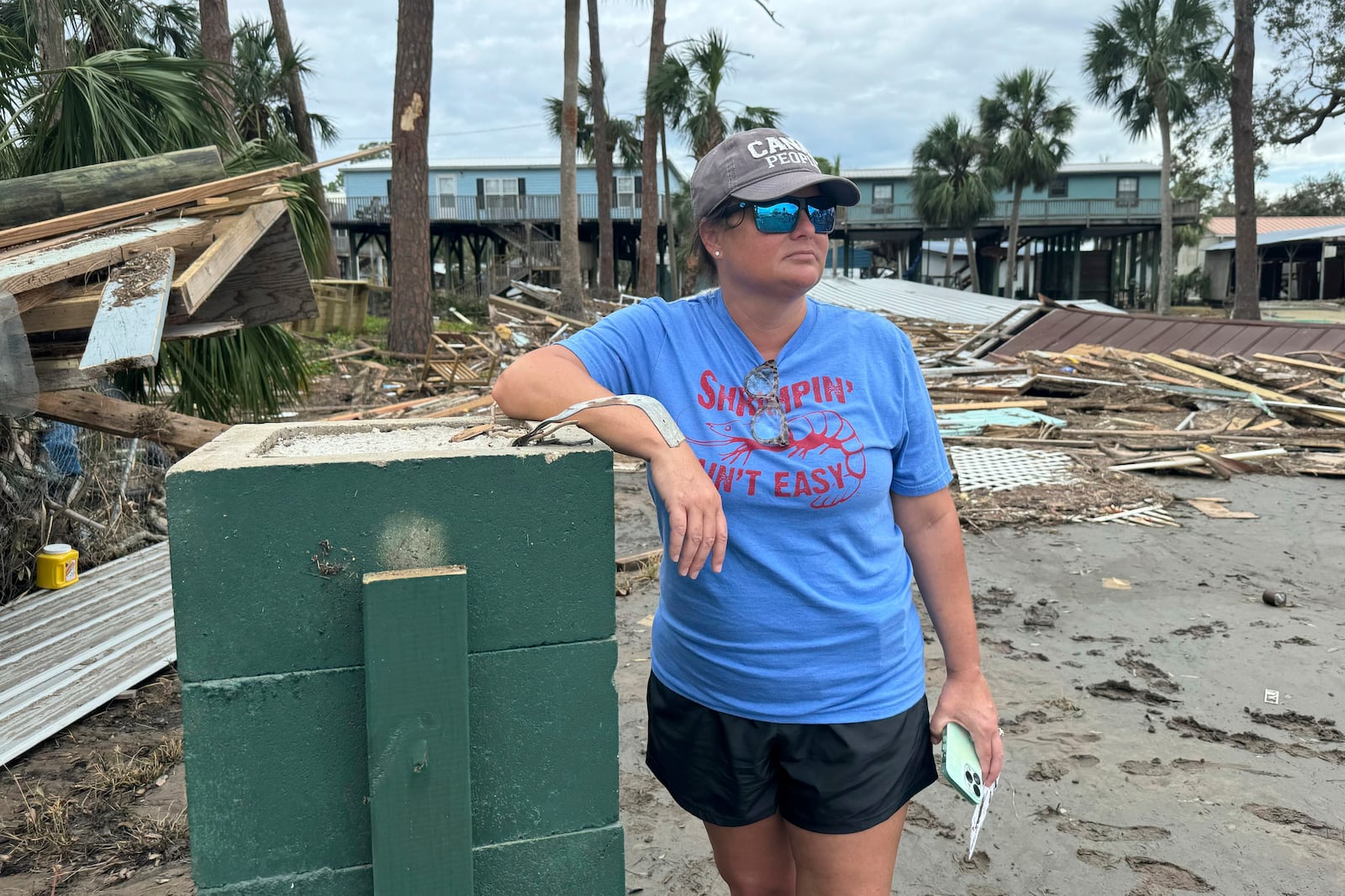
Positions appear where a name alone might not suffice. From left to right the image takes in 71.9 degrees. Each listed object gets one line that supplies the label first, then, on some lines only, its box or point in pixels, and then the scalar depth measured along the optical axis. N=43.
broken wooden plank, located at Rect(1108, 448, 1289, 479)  8.85
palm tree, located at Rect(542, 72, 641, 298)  28.03
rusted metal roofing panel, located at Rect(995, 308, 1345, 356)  13.93
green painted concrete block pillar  1.24
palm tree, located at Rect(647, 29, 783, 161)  23.31
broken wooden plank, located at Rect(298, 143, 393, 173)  4.36
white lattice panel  8.41
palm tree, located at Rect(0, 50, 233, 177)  5.06
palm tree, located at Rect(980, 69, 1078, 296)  36.69
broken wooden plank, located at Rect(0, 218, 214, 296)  2.91
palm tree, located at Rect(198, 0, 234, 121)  14.64
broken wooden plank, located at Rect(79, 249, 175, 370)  2.68
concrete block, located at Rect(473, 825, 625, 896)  1.41
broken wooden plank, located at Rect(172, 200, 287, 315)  3.30
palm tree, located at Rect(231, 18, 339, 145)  21.05
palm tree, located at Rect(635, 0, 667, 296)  24.97
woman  1.81
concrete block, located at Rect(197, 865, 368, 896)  1.30
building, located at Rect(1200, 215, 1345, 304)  36.47
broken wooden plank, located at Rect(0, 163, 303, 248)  3.49
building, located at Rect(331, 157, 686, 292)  37.88
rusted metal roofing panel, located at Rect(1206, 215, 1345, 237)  42.50
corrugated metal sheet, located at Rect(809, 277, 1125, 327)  23.02
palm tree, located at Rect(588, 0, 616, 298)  26.31
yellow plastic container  5.37
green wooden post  1.26
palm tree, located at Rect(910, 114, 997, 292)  37.78
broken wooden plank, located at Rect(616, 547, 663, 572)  6.35
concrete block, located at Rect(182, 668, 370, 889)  1.25
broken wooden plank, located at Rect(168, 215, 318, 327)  4.68
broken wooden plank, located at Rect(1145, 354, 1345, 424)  10.41
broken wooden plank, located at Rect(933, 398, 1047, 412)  11.40
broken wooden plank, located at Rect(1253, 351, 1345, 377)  11.96
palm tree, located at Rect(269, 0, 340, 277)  21.92
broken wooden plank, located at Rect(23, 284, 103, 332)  3.10
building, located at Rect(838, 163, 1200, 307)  38.75
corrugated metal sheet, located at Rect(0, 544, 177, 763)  4.14
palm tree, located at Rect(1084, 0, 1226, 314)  29.98
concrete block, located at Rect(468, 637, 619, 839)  1.37
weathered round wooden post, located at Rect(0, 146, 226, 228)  3.85
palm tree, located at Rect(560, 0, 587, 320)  19.28
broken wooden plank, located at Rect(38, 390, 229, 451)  4.15
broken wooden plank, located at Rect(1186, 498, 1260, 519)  7.54
